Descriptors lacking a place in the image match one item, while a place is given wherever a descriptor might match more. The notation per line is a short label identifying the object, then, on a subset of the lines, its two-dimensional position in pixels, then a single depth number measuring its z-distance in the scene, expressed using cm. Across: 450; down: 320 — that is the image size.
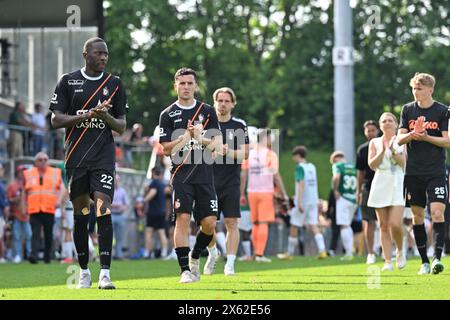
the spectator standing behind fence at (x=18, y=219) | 2472
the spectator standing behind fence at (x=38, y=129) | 2984
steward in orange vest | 2317
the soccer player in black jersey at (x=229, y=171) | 1567
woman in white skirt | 1614
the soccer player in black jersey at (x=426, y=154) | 1434
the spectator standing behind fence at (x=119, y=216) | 2641
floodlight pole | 2850
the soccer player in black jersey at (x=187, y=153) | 1291
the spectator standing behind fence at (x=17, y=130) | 2877
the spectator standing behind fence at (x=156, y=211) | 2711
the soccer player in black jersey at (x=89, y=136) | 1186
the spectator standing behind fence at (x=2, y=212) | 2377
